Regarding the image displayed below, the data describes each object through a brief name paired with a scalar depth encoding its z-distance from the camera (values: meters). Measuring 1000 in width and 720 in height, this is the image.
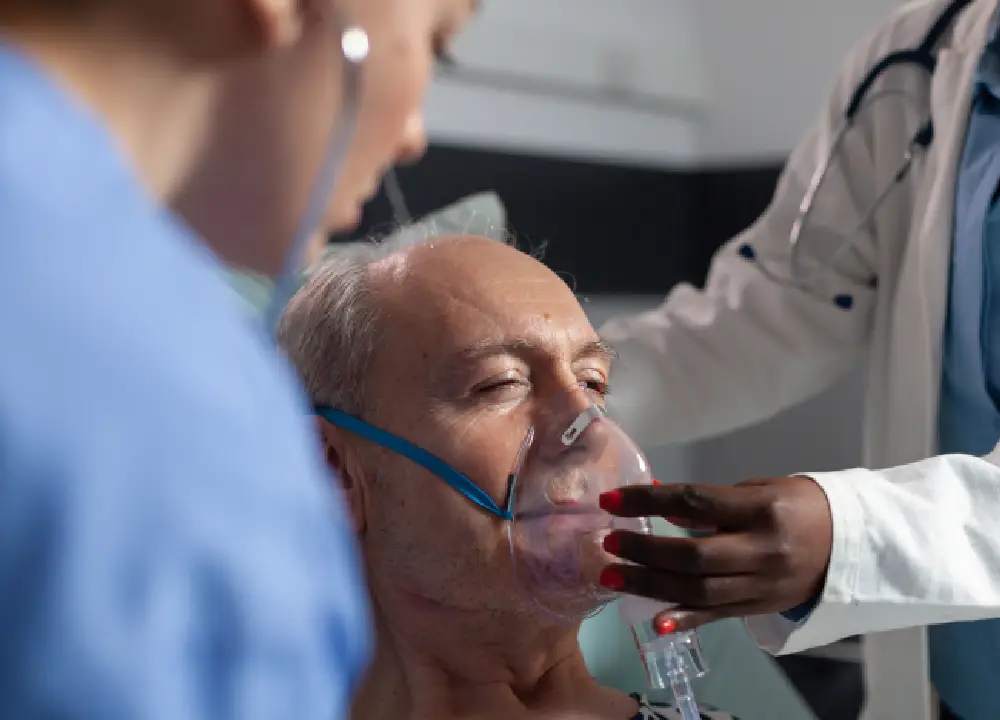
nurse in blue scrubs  0.41
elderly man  1.23
